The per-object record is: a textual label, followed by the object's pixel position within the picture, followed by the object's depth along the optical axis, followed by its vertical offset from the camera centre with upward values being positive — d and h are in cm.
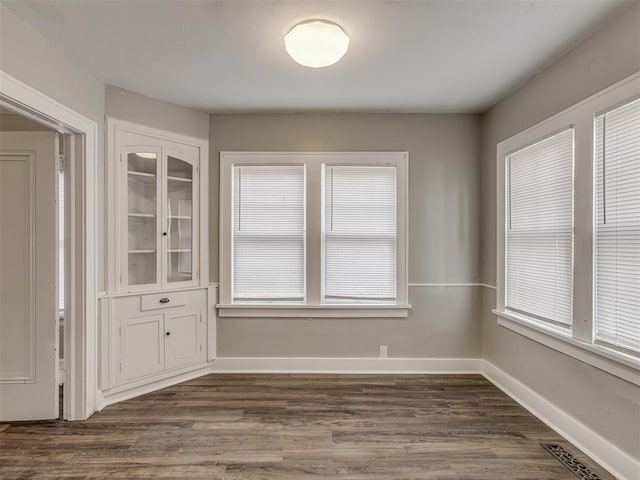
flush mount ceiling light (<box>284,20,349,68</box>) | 202 +118
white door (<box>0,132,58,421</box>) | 254 -26
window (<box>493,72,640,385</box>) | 193 +6
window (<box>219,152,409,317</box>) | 353 +6
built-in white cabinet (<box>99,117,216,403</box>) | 291 -22
